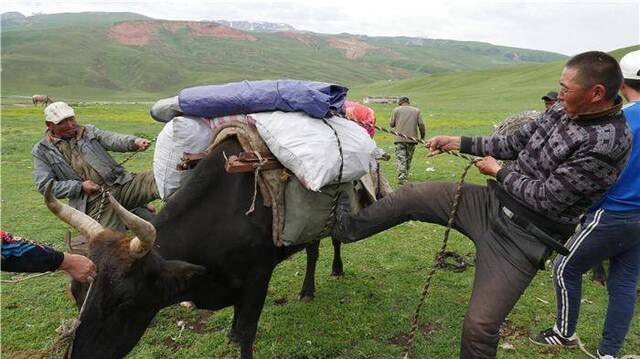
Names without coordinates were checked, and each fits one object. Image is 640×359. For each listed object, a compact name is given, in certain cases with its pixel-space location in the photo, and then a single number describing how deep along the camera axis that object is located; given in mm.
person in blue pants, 4258
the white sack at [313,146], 4238
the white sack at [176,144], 4867
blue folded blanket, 4590
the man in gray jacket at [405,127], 12883
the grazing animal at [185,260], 3596
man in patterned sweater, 3314
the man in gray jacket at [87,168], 5586
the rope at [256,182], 4355
